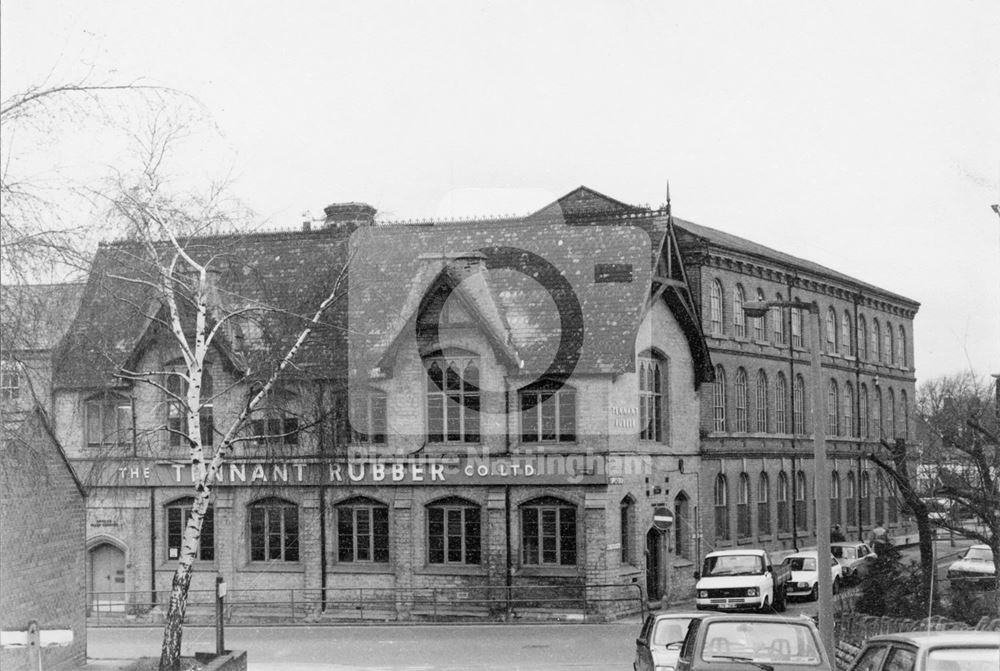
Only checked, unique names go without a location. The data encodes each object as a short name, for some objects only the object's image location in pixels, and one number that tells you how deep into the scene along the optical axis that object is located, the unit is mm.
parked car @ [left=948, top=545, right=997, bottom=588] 35641
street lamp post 20562
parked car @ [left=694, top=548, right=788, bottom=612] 33031
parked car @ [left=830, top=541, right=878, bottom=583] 40531
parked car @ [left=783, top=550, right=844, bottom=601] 38156
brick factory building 33875
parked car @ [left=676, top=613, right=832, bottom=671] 14078
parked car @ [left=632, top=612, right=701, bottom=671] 18188
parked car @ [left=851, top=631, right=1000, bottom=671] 10609
